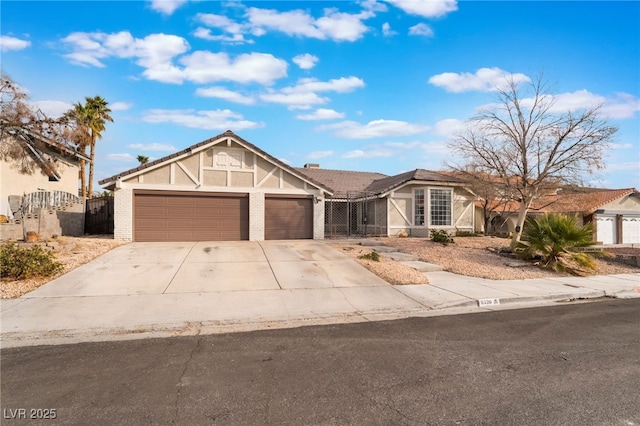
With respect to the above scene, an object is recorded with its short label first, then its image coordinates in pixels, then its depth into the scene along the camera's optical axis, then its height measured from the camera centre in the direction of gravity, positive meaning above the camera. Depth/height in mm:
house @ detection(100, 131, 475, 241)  16031 +870
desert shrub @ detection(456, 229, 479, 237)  20444 -1042
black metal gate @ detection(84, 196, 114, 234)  19312 -25
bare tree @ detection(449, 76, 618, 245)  13633 +2166
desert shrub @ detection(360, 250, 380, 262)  12355 -1415
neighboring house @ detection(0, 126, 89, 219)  17078 +2238
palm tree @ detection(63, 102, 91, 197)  19534 +4536
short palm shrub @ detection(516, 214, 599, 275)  12078 -897
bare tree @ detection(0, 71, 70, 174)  17094 +4165
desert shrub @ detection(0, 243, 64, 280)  8344 -1113
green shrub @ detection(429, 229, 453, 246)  16980 -1071
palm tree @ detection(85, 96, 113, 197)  29703 +8205
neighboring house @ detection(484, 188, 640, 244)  26406 +86
